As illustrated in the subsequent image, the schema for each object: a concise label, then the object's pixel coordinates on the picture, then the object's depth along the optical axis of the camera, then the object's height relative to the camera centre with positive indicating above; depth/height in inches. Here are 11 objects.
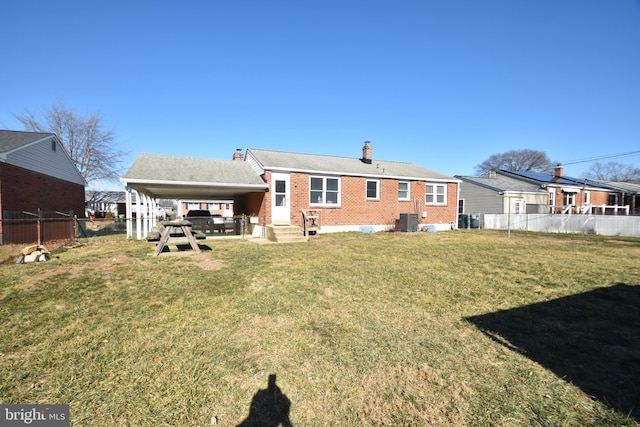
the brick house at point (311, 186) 546.9 +44.2
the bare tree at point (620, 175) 2187.1 +270.7
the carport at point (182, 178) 493.7 +54.0
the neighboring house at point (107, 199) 1829.5 +52.7
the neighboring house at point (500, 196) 997.8 +44.4
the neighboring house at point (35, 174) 538.6 +74.4
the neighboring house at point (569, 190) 1104.8 +77.9
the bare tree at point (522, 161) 2231.8 +387.6
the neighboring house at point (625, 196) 1215.6 +58.0
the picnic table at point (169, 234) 338.0 -33.5
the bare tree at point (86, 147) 1214.9 +265.7
